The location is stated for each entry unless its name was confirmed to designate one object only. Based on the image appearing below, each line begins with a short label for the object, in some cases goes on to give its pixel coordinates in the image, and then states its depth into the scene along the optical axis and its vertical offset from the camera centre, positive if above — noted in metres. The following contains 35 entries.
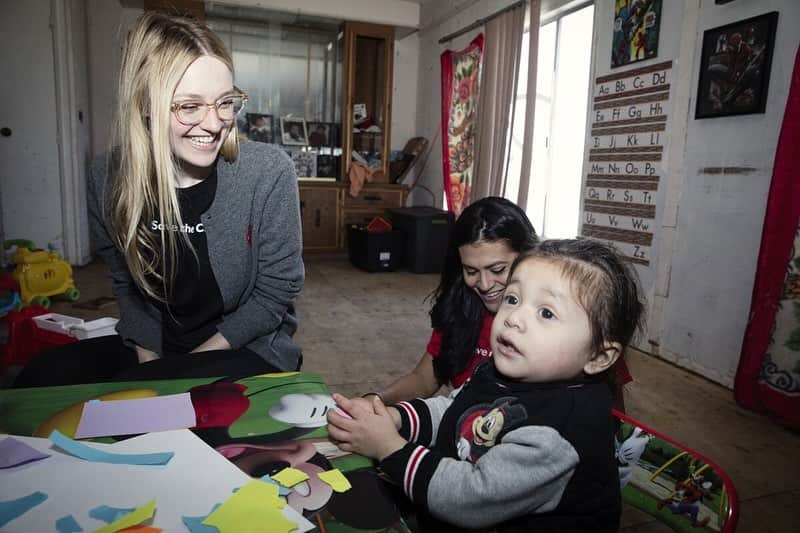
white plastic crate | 2.07 -0.66
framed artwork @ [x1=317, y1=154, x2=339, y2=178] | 5.83 +0.10
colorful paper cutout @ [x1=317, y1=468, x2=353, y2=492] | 0.61 -0.36
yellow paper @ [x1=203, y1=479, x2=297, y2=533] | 0.53 -0.35
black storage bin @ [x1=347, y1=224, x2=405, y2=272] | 4.86 -0.67
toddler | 0.68 -0.34
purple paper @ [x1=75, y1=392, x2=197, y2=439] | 0.72 -0.35
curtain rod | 3.89 +1.31
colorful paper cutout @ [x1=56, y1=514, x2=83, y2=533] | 0.51 -0.35
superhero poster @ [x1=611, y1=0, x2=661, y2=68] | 2.76 +0.84
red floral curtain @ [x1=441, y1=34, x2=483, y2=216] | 4.54 +0.55
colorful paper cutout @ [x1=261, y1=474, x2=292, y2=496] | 0.59 -0.35
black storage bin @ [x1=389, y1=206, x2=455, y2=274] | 4.87 -0.54
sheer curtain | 3.88 +0.64
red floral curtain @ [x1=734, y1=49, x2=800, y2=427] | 2.02 -0.41
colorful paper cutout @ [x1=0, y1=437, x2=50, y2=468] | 0.63 -0.35
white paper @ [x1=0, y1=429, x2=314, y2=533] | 0.54 -0.35
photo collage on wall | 5.56 +0.36
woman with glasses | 1.08 -0.14
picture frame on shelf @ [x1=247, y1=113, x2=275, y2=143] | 5.53 +0.45
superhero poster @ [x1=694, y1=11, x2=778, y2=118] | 2.21 +0.55
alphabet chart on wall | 2.78 +0.17
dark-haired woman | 1.25 -0.28
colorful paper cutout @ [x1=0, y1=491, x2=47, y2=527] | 0.53 -0.35
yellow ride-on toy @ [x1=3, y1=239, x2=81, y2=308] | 3.17 -0.69
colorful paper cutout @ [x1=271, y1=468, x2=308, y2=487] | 0.61 -0.35
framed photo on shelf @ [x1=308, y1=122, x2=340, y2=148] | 5.74 +0.43
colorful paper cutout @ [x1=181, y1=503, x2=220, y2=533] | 0.52 -0.35
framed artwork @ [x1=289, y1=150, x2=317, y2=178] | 5.71 +0.11
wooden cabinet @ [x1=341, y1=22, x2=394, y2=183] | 5.56 +0.79
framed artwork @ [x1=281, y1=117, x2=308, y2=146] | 5.66 +0.44
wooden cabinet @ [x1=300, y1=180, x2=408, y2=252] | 5.42 -0.35
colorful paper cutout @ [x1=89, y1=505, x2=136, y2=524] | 0.53 -0.35
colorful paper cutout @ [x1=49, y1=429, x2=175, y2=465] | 0.64 -0.35
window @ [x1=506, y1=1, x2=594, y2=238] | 3.55 +0.43
